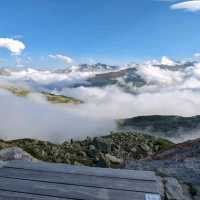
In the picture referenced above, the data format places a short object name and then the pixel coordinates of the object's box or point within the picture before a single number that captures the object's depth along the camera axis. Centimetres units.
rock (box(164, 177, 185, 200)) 589
